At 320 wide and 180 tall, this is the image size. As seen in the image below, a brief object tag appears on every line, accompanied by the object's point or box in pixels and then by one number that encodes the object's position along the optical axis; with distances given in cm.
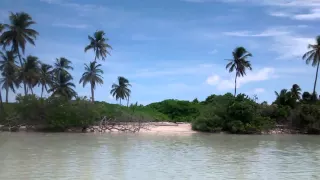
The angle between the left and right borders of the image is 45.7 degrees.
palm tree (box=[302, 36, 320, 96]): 5372
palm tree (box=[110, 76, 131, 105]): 7044
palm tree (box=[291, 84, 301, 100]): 5821
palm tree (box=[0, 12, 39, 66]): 4591
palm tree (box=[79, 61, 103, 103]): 5606
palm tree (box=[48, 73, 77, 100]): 5528
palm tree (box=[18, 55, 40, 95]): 4903
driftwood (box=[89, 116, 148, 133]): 4278
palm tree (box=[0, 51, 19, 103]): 4694
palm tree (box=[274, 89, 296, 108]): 5171
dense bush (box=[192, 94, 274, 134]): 4297
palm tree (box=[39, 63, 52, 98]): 5397
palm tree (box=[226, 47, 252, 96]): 5800
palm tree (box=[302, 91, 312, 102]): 5644
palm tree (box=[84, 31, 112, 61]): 5462
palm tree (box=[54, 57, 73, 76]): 5708
